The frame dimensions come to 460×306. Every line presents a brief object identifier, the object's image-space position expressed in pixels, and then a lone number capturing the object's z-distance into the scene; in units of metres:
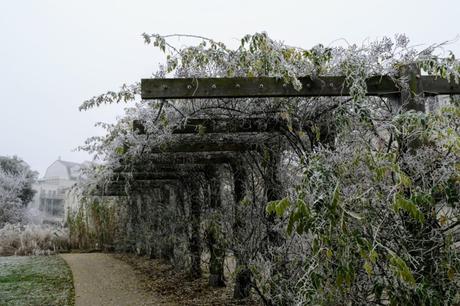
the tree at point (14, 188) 18.17
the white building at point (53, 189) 29.59
